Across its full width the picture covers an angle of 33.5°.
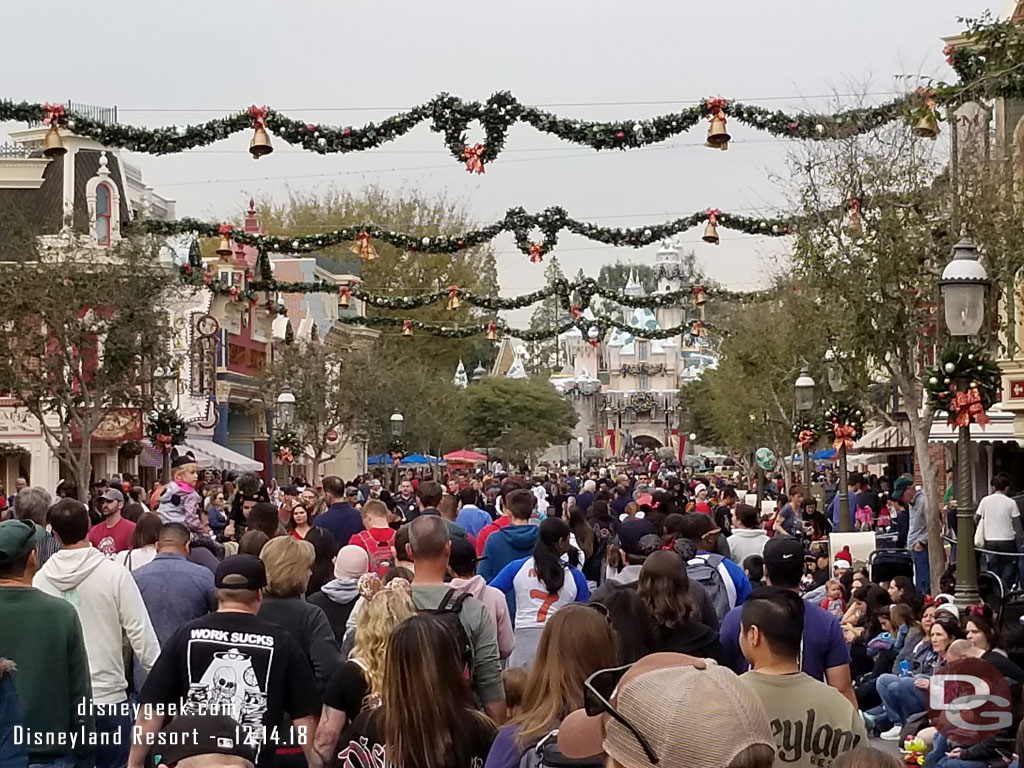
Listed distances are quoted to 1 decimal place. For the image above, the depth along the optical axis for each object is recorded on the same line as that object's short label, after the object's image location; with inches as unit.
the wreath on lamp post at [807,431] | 1238.9
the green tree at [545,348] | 5497.0
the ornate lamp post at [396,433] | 2027.6
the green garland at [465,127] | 873.5
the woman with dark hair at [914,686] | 454.3
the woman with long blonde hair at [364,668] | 272.7
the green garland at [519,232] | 1055.6
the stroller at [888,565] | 815.7
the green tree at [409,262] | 2856.8
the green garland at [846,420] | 1072.7
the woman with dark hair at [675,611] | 331.0
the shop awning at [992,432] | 1129.4
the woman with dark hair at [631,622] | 316.5
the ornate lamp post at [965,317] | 539.5
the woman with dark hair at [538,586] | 387.9
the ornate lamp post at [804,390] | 1146.7
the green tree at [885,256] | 847.7
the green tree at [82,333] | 1285.7
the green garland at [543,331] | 1435.9
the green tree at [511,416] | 4148.6
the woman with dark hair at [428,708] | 237.3
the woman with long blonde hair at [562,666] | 225.8
